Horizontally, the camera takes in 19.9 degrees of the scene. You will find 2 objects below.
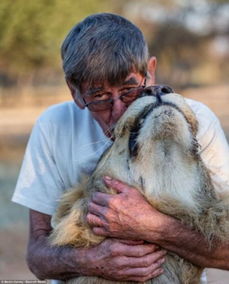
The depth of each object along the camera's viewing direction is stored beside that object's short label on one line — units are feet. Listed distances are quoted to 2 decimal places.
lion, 7.98
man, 8.50
